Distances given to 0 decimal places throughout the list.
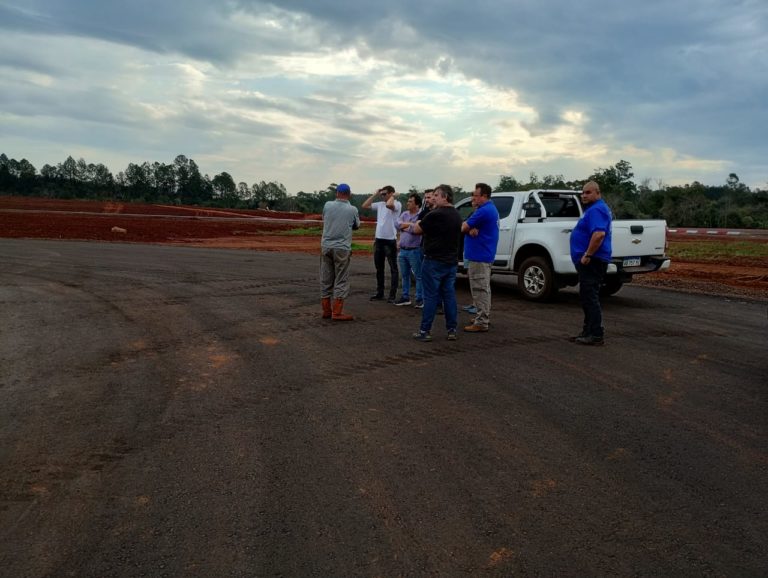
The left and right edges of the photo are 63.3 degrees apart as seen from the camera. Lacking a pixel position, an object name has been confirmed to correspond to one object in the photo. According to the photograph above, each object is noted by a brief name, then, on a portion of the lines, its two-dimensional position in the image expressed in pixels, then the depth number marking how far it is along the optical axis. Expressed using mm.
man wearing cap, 8633
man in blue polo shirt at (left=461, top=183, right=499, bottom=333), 8211
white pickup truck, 10258
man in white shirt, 9891
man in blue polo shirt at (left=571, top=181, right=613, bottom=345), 7430
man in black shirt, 7543
